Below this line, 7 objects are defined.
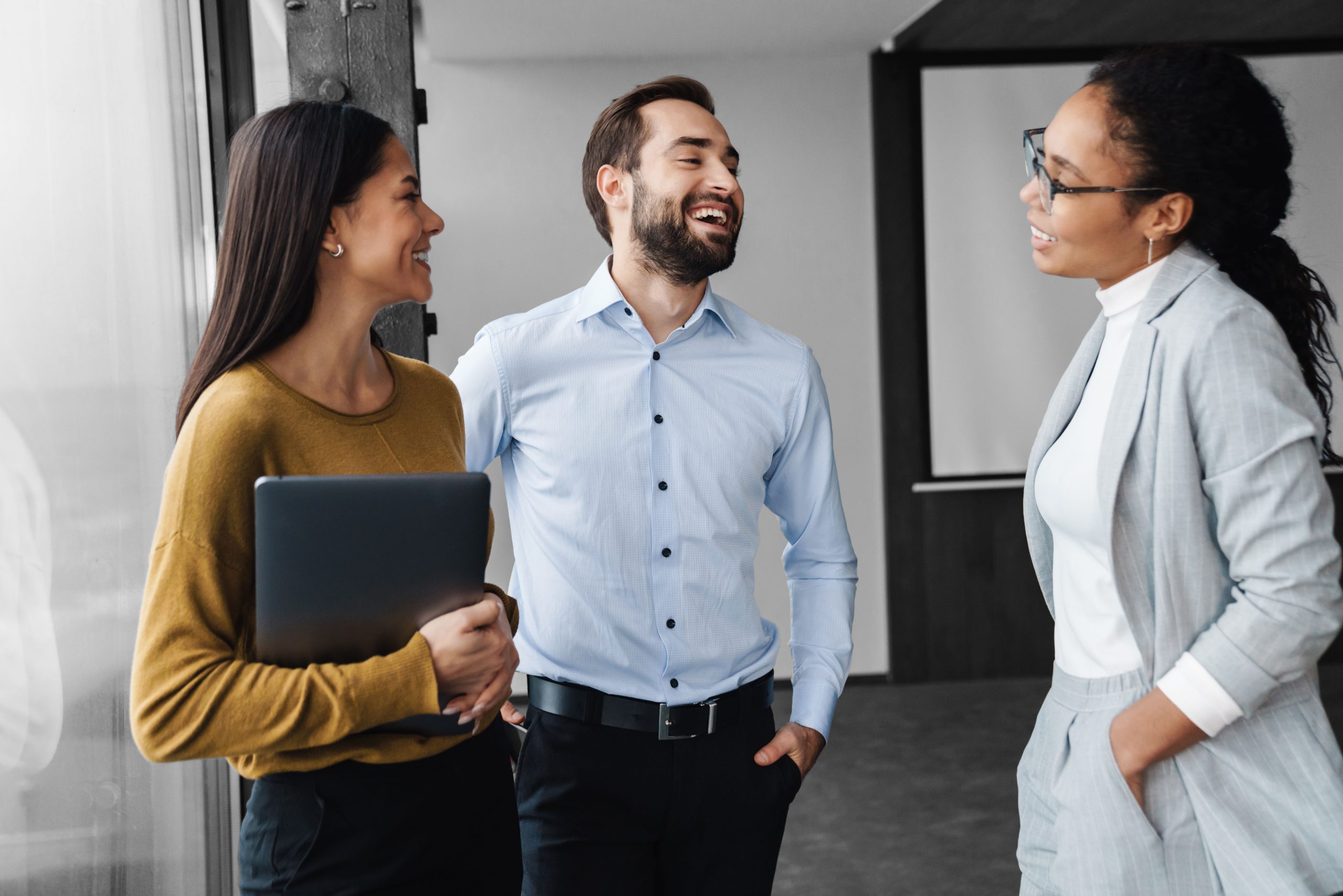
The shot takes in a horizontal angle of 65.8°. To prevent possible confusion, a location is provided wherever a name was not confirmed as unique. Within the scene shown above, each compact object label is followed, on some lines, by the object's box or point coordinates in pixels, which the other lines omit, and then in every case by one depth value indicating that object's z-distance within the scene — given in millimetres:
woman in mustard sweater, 1051
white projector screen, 5363
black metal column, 1721
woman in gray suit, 1153
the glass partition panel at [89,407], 1559
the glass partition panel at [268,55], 3424
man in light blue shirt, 1638
